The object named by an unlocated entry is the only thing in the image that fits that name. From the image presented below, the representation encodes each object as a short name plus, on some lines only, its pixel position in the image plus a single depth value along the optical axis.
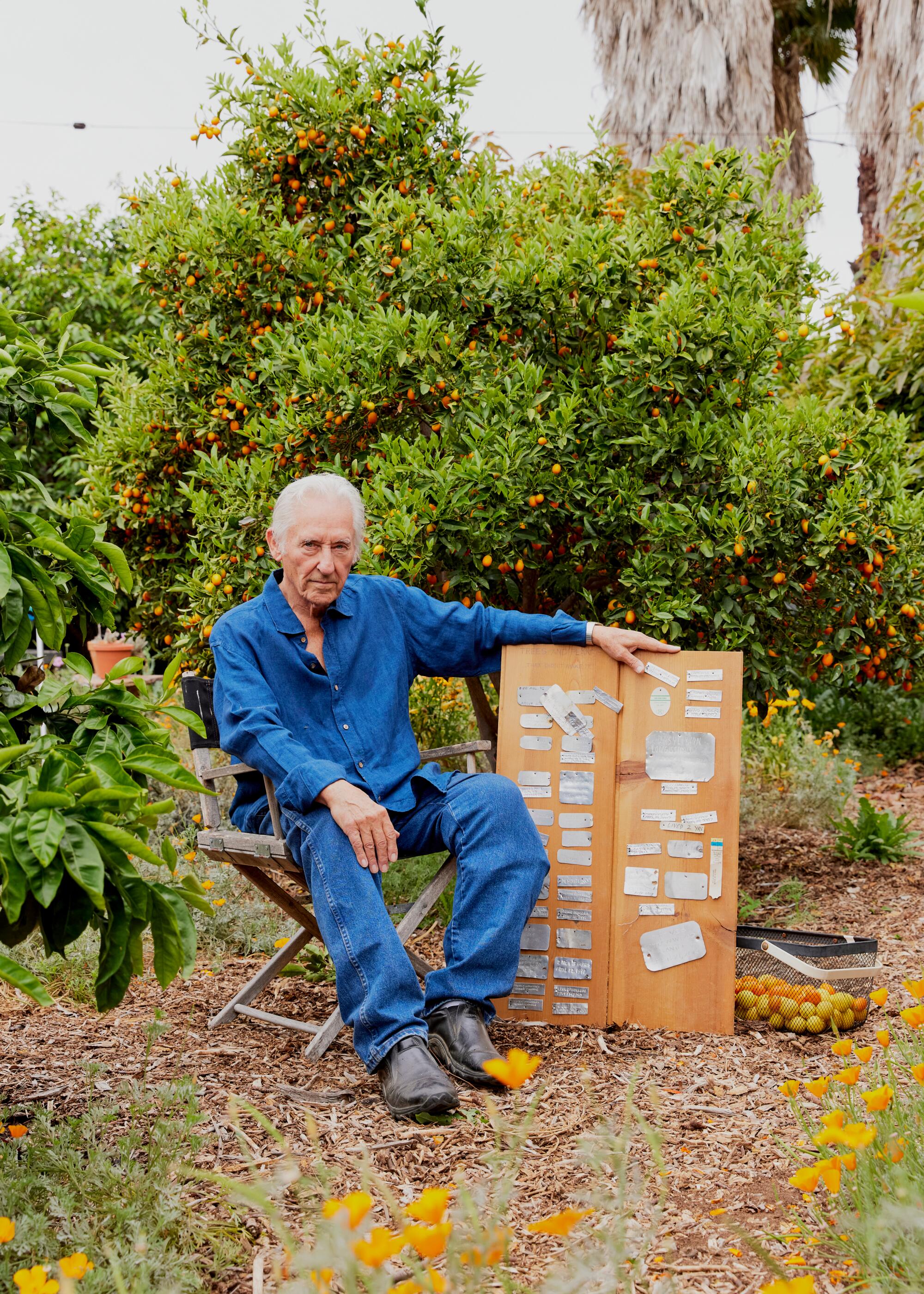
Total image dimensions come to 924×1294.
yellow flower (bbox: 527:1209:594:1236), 1.02
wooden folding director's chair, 2.66
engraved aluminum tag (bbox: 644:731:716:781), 2.92
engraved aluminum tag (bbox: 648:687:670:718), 2.94
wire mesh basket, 2.80
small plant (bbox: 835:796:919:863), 4.69
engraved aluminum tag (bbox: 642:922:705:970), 2.84
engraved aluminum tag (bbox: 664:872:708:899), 2.87
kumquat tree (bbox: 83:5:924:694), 3.36
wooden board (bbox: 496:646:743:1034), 2.85
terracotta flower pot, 7.32
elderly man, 2.44
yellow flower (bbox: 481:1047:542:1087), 1.14
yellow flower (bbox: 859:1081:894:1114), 1.33
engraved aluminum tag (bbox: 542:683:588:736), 2.98
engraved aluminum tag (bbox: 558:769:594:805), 2.97
